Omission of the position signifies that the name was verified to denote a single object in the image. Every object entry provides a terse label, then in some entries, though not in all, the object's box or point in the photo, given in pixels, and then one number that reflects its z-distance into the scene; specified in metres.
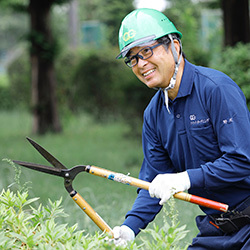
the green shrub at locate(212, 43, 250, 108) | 10.64
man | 4.90
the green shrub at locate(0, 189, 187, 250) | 3.95
